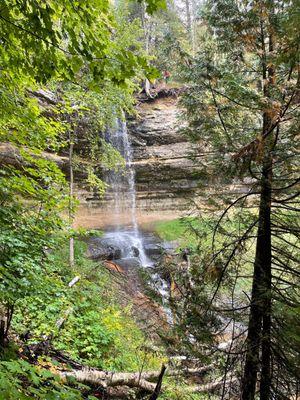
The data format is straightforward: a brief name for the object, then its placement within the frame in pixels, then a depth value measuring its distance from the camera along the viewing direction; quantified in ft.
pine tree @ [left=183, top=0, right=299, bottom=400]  10.95
